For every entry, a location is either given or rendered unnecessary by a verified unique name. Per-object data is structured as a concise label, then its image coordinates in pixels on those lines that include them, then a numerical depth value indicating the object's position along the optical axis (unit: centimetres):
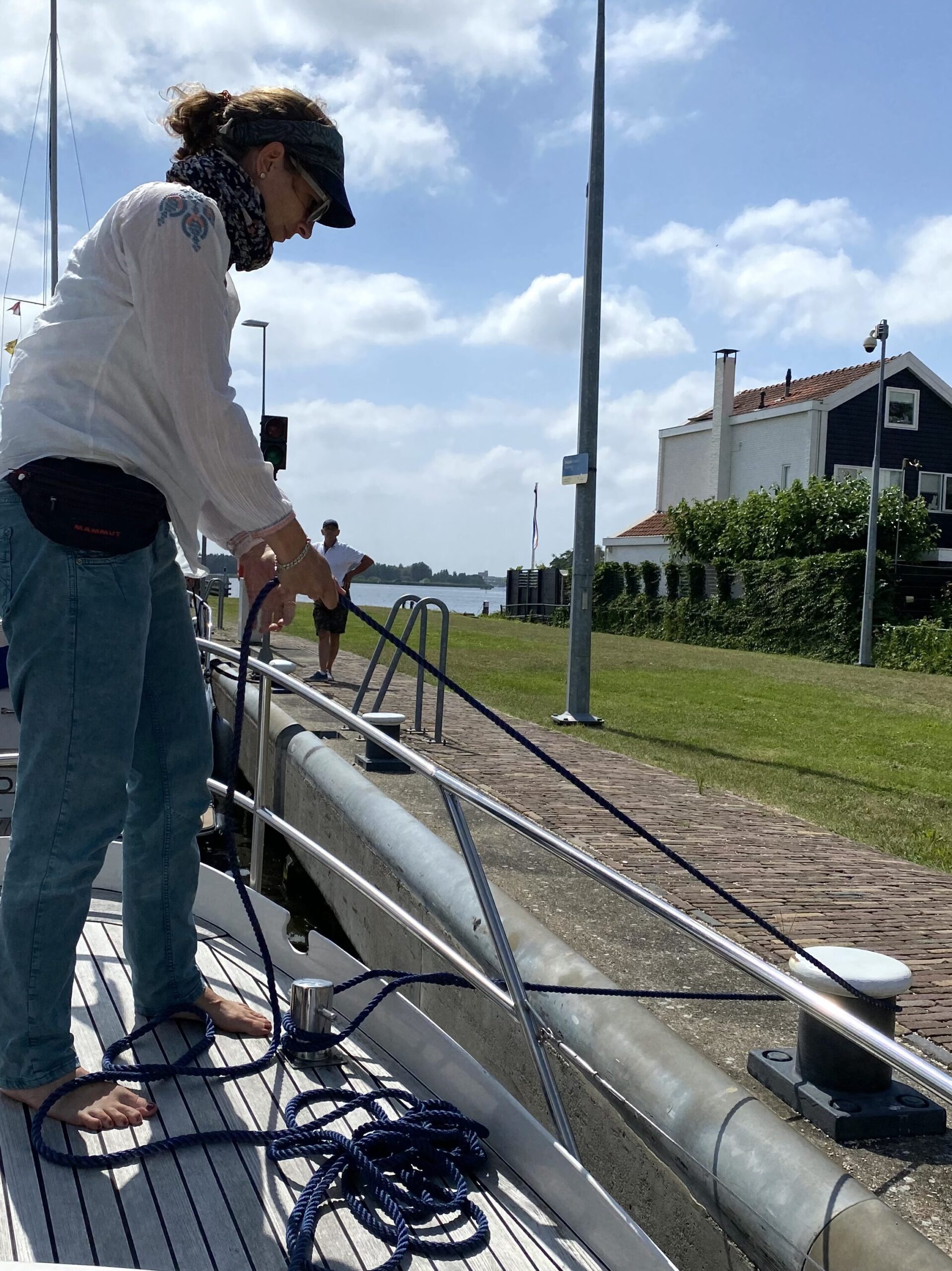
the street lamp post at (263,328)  3625
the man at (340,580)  1254
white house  3369
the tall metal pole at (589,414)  1088
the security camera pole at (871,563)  2006
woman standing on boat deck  203
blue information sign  1103
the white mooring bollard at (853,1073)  253
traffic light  1316
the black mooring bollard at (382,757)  637
